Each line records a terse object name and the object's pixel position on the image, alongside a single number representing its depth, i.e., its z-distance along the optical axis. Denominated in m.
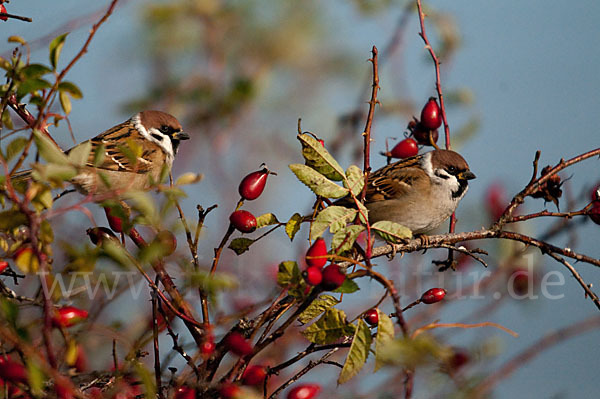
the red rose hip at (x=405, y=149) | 6.23
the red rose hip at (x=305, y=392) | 6.04
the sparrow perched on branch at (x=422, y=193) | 6.71
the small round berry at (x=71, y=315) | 5.99
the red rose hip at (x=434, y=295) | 6.07
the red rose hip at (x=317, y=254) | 6.00
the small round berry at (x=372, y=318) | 6.04
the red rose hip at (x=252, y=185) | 6.09
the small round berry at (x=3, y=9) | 6.10
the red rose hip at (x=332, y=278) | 5.98
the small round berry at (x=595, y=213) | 6.11
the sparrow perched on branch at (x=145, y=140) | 7.06
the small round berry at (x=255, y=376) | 6.01
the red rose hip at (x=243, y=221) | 6.07
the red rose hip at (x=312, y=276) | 5.98
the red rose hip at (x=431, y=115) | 6.23
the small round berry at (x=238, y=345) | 5.99
